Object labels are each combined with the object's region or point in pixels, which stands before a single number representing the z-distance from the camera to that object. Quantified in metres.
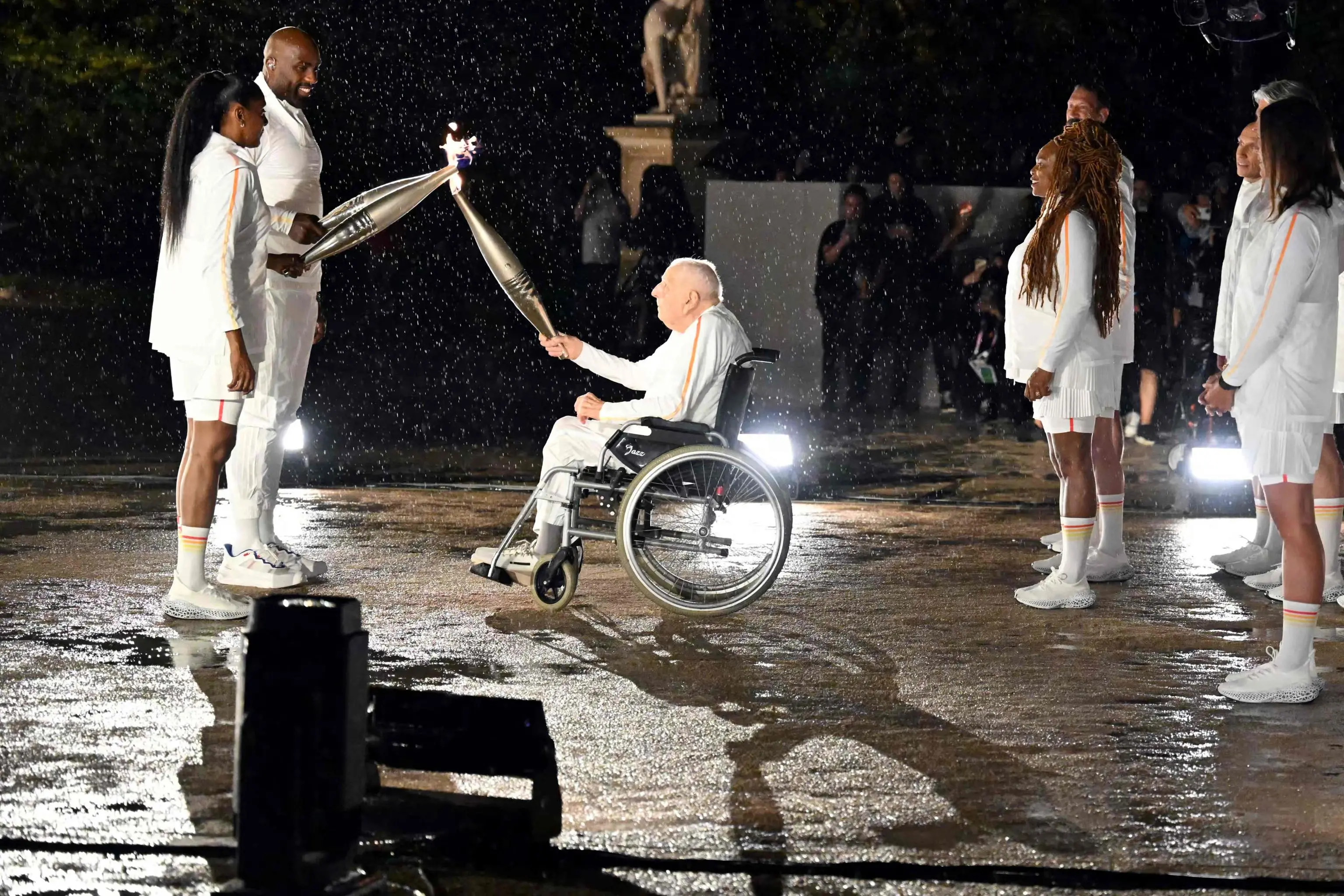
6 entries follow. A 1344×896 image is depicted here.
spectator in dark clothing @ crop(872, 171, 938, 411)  16.94
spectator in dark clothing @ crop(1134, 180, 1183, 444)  14.83
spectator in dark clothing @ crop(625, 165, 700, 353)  18.12
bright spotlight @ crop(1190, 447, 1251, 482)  11.85
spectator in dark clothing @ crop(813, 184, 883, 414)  16.77
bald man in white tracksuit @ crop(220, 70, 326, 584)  8.56
